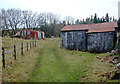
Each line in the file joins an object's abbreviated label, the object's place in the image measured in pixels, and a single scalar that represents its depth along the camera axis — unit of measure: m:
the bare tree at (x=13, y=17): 51.19
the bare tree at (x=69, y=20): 87.75
